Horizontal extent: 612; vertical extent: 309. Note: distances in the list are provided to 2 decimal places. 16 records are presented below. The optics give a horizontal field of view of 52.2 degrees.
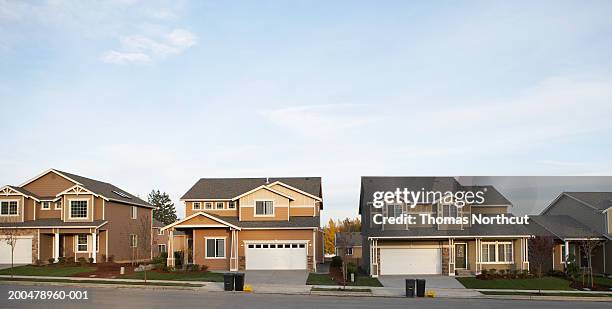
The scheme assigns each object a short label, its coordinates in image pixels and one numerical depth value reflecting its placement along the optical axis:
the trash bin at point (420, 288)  31.61
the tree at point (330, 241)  98.31
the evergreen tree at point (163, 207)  110.38
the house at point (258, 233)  45.34
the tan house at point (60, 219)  47.66
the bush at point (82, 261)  45.52
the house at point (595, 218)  44.00
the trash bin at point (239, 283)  32.28
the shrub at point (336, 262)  50.09
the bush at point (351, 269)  40.43
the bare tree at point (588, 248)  37.78
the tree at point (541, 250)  40.79
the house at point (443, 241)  42.47
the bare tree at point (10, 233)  45.53
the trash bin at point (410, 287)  31.48
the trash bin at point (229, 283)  32.34
